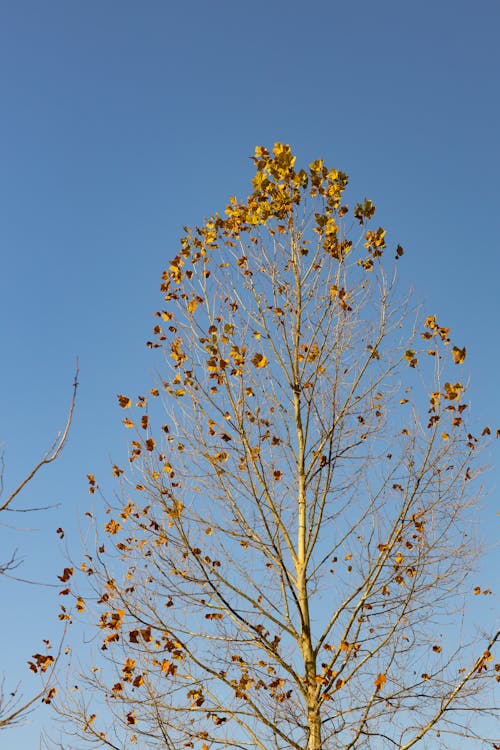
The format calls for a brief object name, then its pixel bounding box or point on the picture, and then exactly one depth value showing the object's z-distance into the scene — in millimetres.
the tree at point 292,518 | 5734
